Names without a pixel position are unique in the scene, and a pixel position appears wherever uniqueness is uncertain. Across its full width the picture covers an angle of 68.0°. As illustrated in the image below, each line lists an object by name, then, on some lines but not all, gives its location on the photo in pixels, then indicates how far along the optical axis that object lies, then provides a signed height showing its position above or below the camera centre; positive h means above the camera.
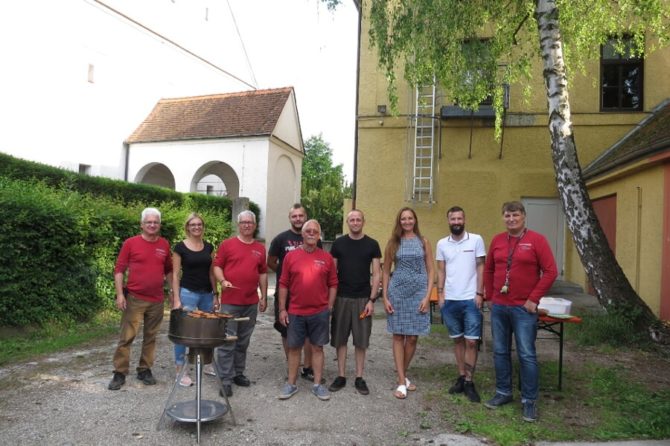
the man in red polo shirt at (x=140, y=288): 4.93 -0.67
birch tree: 7.04 +3.20
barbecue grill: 3.88 -0.93
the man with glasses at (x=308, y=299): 4.68 -0.69
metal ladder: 12.16 +2.09
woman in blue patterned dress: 4.73 -0.55
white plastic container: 5.29 -0.75
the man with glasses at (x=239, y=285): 4.86 -0.60
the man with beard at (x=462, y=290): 4.65 -0.55
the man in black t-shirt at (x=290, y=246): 5.24 -0.22
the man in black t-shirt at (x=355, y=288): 4.87 -0.58
